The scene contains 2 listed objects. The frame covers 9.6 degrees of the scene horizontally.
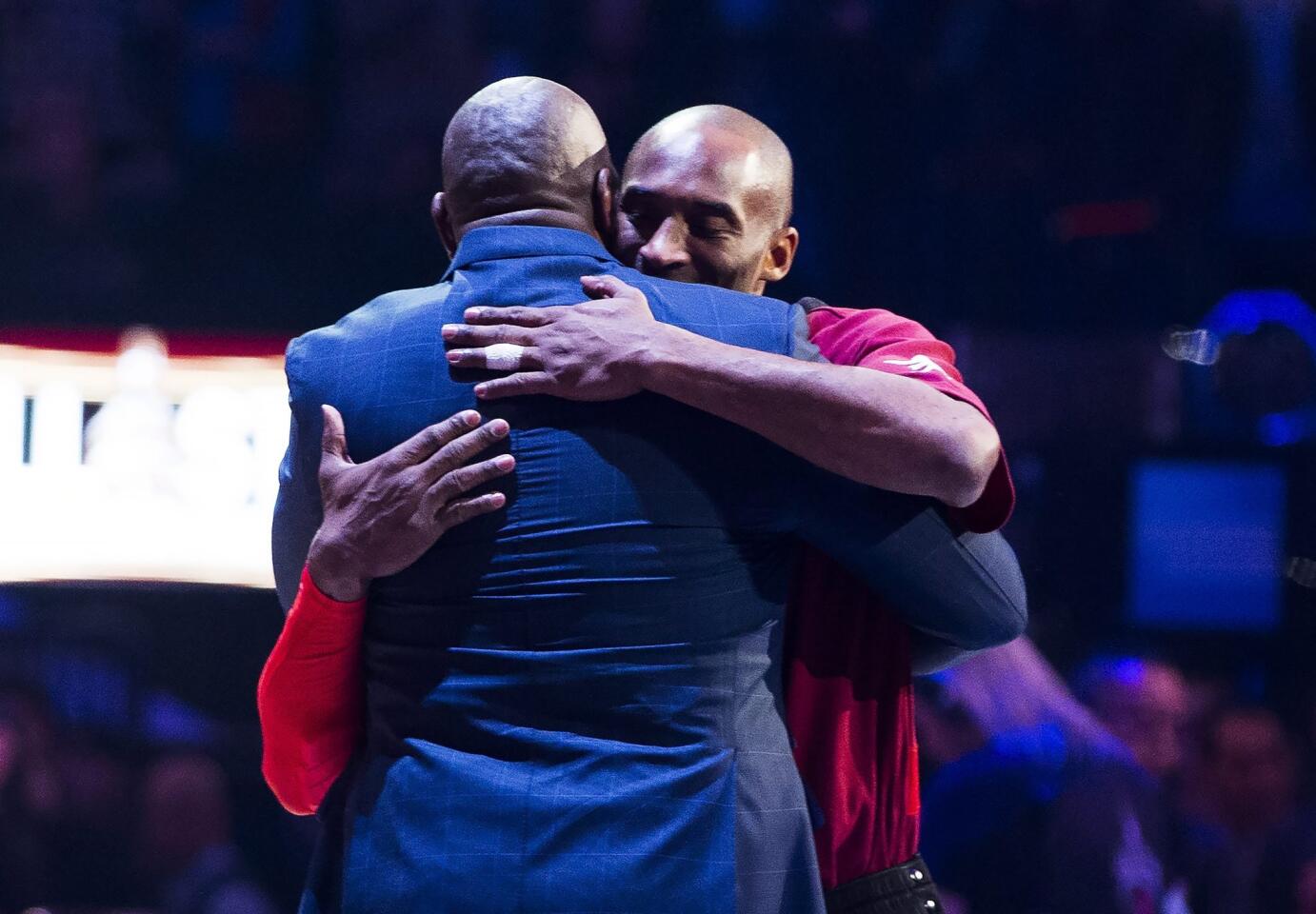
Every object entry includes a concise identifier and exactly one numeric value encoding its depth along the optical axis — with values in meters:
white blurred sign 11.82
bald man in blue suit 6.91
